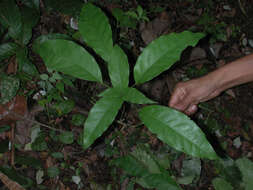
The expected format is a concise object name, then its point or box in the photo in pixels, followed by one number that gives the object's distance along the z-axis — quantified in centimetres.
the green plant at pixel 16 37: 148
